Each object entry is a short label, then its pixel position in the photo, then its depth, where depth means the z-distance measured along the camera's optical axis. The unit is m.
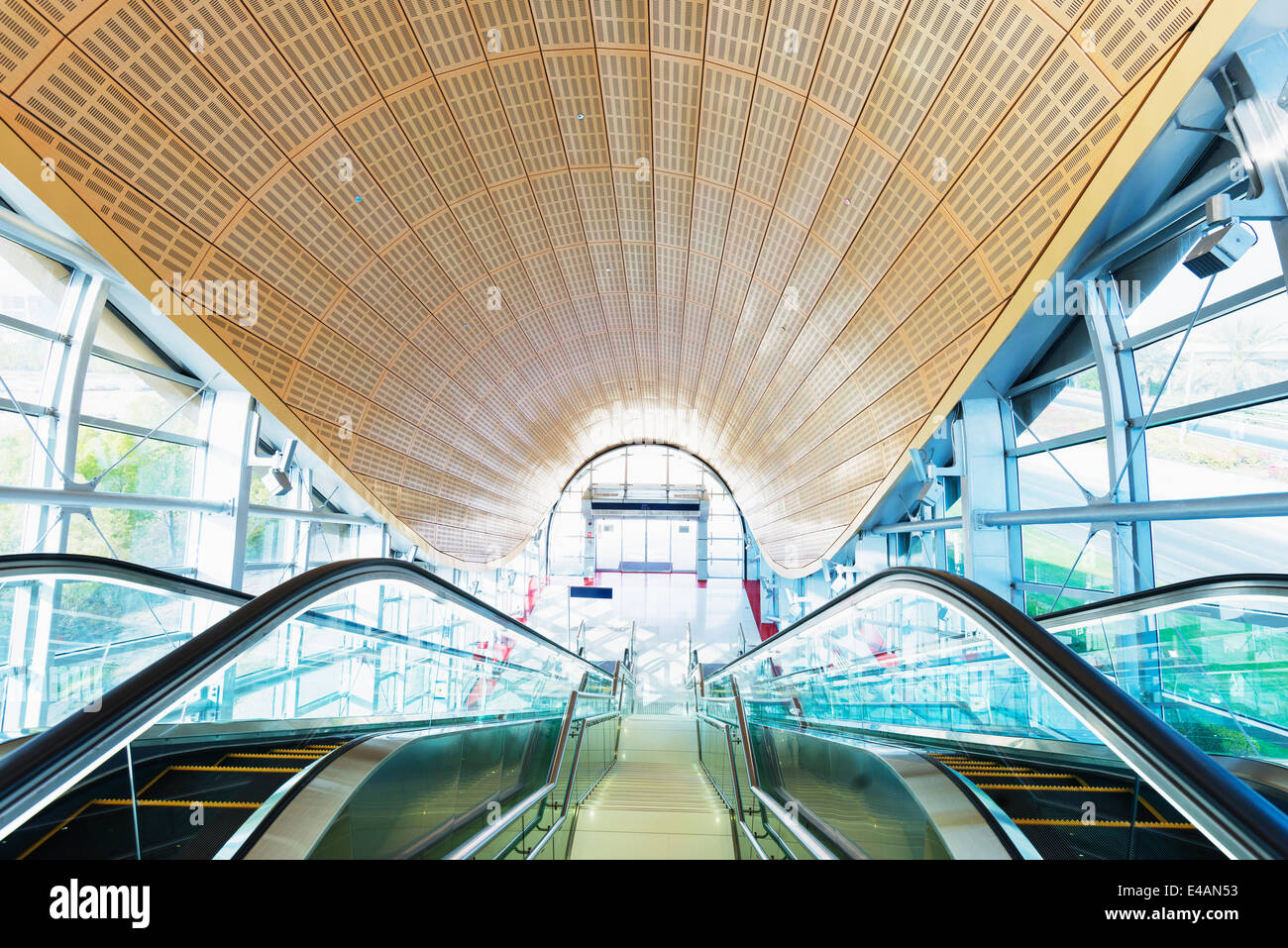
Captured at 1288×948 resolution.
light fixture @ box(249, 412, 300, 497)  10.02
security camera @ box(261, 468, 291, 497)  10.09
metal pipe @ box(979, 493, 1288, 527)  5.14
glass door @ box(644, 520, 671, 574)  34.22
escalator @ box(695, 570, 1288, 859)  1.70
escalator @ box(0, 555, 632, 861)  1.76
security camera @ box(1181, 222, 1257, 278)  5.00
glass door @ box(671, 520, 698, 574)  34.06
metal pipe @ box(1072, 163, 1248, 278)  5.54
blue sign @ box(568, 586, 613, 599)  25.66
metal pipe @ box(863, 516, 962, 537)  11.30
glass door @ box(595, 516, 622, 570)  34.09
